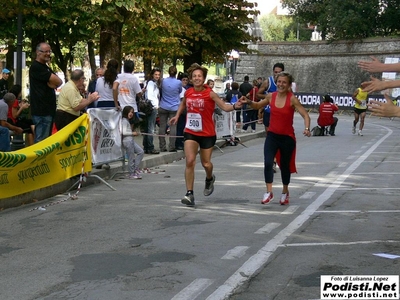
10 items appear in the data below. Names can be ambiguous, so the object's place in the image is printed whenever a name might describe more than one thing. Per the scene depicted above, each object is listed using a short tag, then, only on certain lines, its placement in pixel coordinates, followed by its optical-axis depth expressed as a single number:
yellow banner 11.80
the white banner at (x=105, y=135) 14.98
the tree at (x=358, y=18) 61.09
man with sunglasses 13.59
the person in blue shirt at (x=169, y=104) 20.16
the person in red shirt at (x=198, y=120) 12.16
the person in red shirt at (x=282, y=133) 12.10
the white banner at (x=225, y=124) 24.00
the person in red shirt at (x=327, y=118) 30.66
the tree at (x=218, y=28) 31.81
